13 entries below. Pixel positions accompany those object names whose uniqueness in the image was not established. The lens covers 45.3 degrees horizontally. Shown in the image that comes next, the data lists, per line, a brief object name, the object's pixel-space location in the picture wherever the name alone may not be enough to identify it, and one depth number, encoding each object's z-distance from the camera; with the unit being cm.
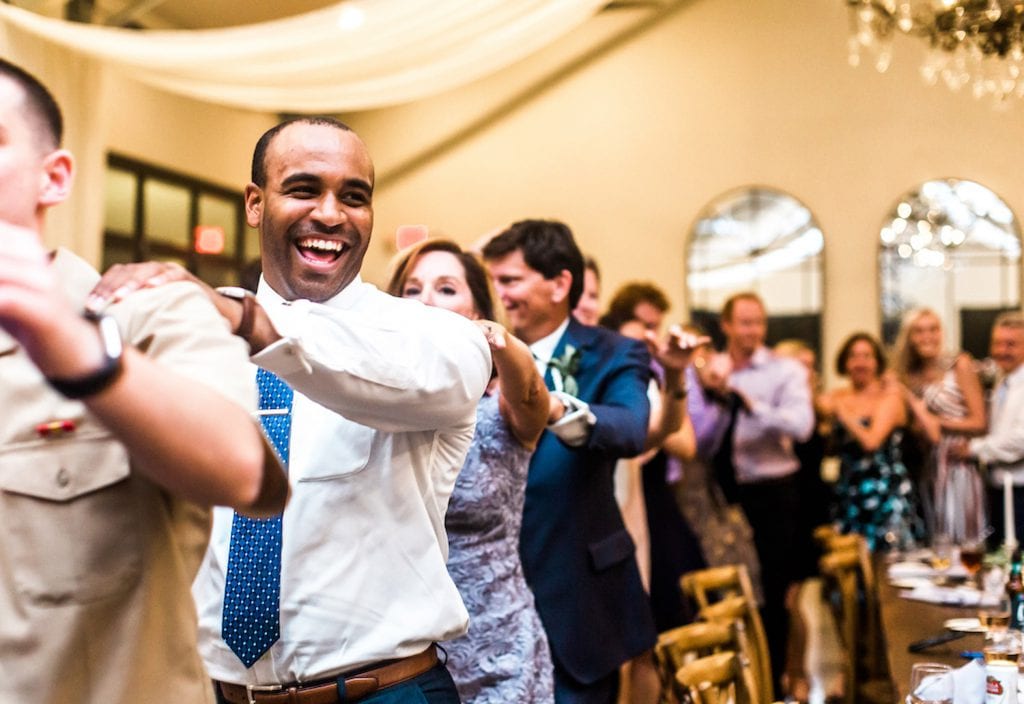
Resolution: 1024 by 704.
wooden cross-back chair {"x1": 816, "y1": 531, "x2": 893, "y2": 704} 407
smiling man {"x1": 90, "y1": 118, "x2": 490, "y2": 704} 163
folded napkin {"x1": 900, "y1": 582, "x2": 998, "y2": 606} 361
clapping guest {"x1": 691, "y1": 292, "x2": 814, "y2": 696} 554
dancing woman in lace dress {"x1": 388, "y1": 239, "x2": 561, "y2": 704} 221
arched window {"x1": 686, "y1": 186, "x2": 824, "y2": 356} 935
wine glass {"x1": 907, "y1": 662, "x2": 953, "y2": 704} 210
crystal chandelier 535
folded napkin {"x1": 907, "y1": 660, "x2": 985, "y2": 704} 214
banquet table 272
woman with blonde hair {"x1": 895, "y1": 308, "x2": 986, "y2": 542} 624
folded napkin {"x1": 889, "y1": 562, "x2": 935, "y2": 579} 427
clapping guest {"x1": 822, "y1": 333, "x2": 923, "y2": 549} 577
